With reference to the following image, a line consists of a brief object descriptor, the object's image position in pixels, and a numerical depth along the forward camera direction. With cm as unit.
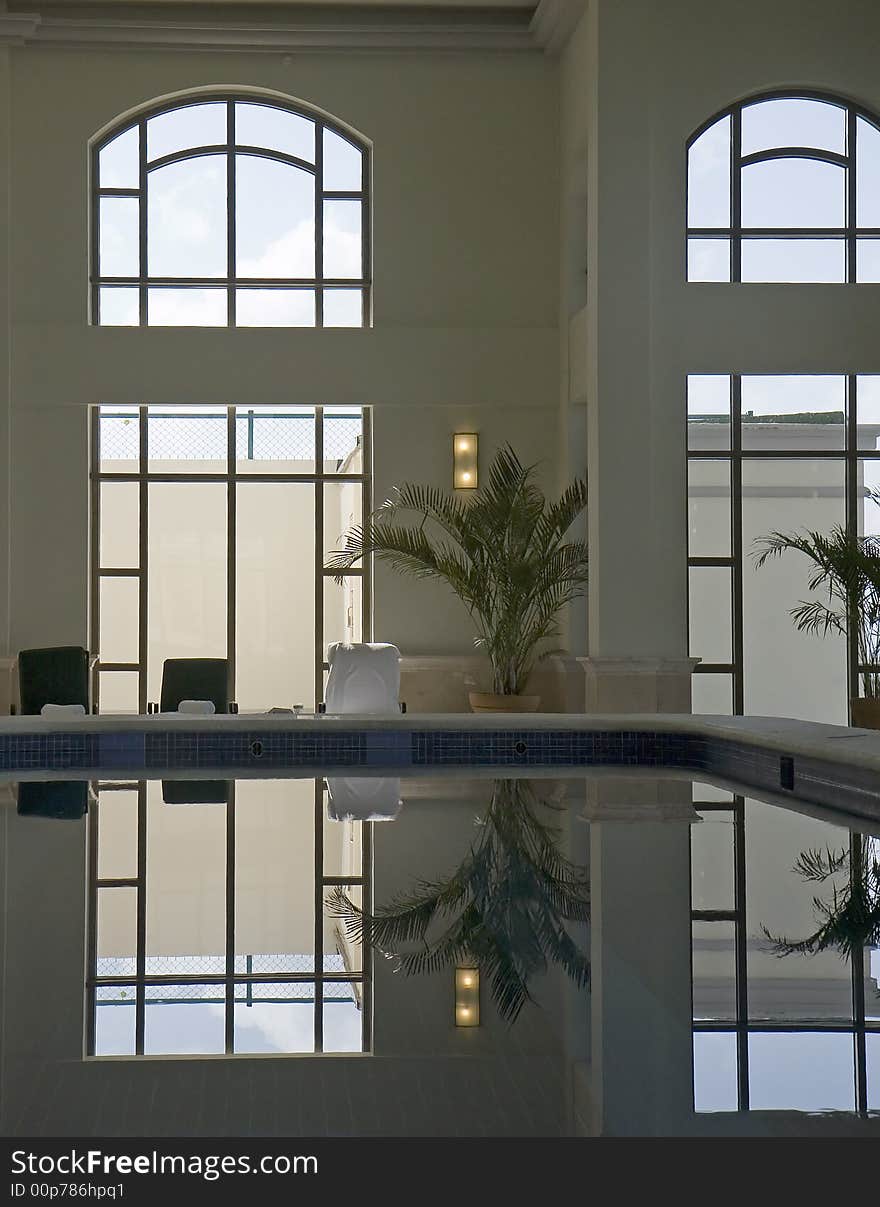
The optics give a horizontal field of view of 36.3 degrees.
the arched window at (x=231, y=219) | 1227
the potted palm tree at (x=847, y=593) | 998
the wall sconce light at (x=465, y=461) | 1223
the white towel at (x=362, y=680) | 866
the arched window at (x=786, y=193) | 1127
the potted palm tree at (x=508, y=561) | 1108
